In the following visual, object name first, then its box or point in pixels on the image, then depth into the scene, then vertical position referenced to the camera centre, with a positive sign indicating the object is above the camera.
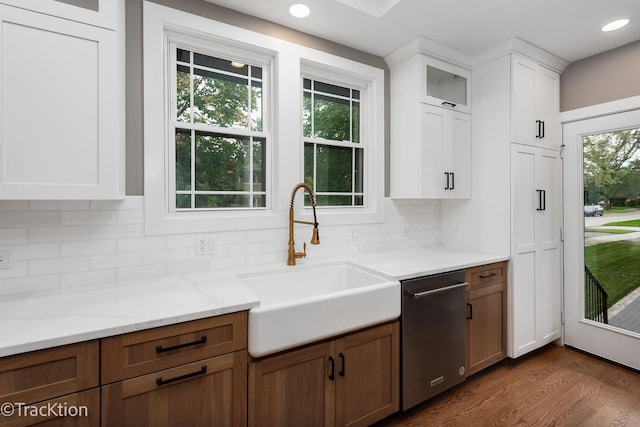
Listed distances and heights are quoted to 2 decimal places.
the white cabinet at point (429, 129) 2.45 +0.71
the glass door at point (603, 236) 2.47 -0.21
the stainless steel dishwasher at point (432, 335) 1.89 -0.81
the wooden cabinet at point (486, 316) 2.24 -0.81
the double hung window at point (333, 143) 2.43 +0.58
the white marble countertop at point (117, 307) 1.07 -0.41
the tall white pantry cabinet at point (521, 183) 2.46 +0.25
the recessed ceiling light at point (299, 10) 1.96 +1.35
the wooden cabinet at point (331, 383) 1.43 -0.90
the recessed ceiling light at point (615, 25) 2.12 +1.35
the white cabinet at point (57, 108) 1.23 +0.47
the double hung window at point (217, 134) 1.95 +0.55
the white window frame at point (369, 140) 2.52 +0.65
